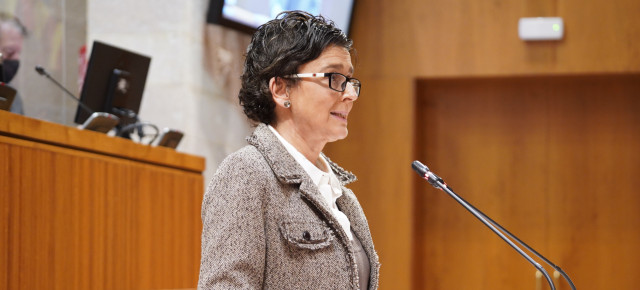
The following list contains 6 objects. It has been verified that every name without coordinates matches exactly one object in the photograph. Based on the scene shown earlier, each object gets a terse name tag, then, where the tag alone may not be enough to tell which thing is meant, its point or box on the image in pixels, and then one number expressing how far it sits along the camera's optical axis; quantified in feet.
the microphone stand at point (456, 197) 12.07
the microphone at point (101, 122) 17.67
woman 9.57
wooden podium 13.88
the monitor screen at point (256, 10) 26.68
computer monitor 21.58
